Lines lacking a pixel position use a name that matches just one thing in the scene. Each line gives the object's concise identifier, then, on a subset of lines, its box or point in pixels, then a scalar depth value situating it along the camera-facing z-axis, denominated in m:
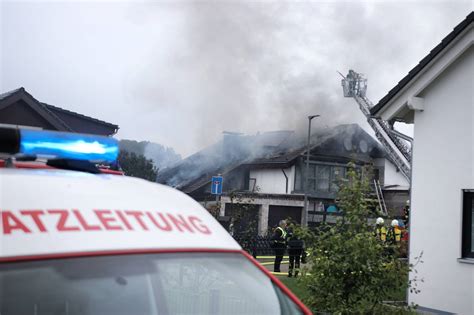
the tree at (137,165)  24.91
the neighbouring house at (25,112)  18.59
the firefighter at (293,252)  12.94
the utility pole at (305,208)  31.08
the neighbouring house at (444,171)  8.04
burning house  34.38
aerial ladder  28.89
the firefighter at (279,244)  14.37
